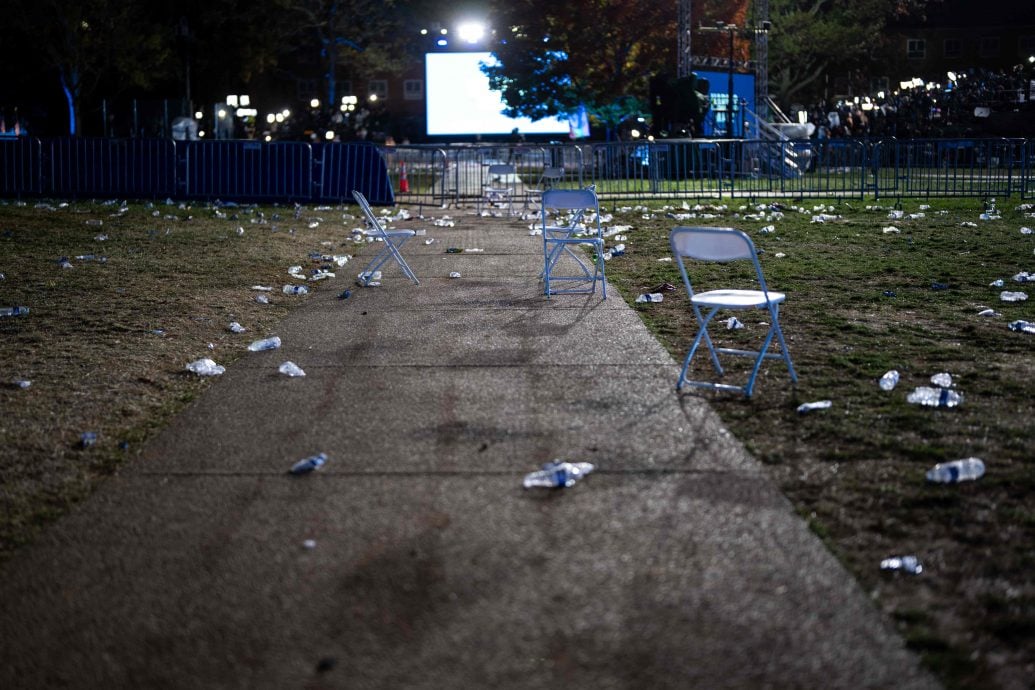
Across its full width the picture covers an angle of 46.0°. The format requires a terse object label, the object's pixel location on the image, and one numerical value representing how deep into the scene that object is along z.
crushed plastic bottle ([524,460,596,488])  5.19
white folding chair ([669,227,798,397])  6.37
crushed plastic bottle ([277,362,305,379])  7.48
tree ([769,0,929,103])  56.31
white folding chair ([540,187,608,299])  10.29
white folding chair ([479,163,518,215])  22.00
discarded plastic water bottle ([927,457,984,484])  5.18
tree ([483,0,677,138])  44.59
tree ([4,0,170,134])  40.62
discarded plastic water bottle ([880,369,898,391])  7.00
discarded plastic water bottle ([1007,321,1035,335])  8.69
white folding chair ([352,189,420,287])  11.41
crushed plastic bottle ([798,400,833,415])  6.46
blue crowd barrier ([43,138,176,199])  24.23
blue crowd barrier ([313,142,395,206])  23.53
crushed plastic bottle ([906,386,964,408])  6.55
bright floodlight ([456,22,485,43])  44.66
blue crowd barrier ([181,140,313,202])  23.80
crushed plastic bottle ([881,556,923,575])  4.19
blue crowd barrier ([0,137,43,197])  24.33
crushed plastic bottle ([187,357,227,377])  7.64
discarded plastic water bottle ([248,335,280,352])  8.42
